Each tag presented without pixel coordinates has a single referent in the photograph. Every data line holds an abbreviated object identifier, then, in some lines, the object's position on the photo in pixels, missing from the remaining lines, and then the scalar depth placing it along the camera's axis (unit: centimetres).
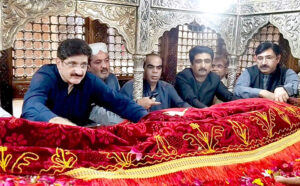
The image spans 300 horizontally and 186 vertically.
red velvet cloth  102
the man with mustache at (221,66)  342
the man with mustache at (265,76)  263
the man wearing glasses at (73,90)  177
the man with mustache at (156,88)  257
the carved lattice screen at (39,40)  266
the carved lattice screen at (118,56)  314
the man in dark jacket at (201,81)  283
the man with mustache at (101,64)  242
